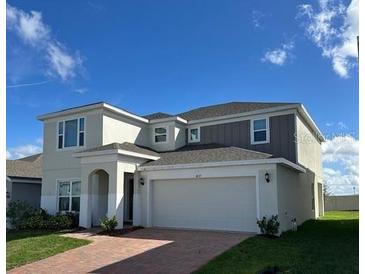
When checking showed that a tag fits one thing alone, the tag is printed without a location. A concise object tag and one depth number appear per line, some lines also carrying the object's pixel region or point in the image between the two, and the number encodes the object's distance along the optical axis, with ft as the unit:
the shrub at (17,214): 61.42
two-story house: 50.44
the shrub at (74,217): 58.30
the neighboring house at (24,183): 70.08
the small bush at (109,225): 50.47
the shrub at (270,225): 45.73
